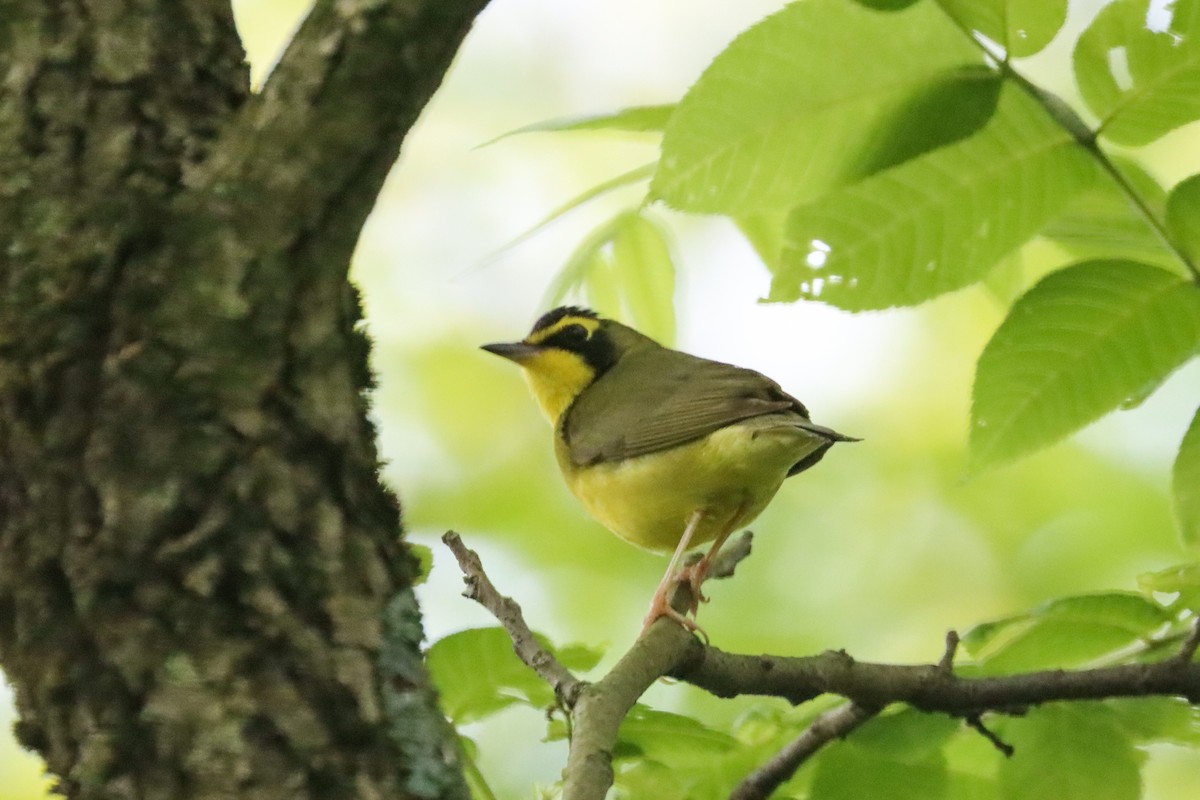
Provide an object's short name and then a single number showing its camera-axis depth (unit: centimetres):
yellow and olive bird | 763
